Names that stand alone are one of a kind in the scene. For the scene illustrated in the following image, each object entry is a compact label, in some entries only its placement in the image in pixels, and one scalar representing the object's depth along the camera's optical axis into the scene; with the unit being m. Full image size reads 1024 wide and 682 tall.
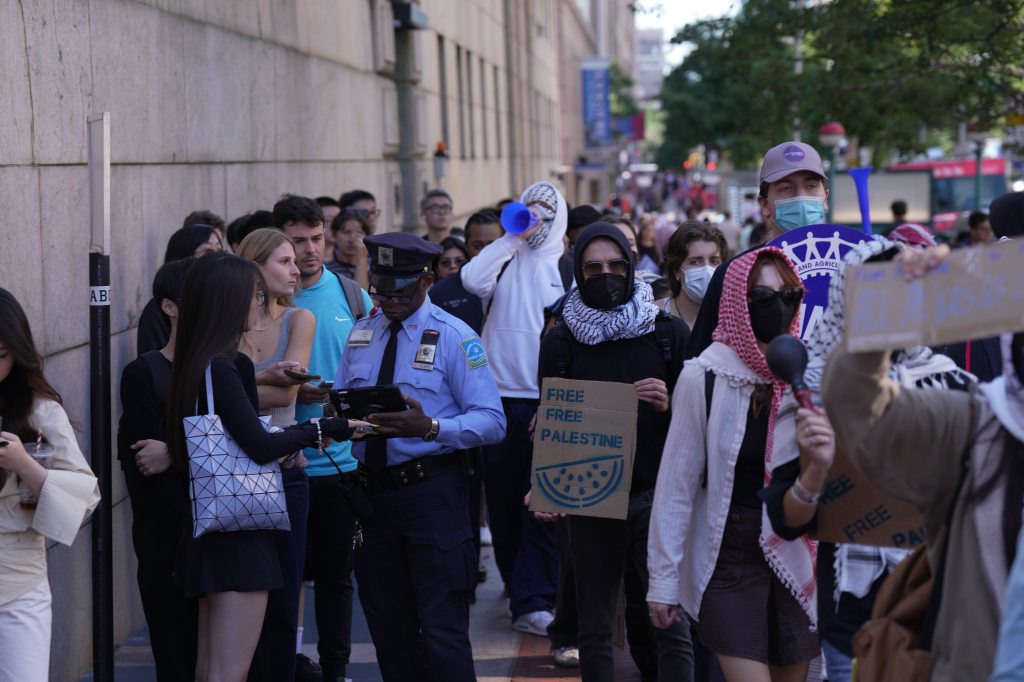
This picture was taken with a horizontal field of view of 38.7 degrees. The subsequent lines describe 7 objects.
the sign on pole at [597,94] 60.31
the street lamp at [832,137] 30.61
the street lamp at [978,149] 29.40
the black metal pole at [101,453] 5.22
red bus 35.84
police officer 5.39
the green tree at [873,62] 15.04
